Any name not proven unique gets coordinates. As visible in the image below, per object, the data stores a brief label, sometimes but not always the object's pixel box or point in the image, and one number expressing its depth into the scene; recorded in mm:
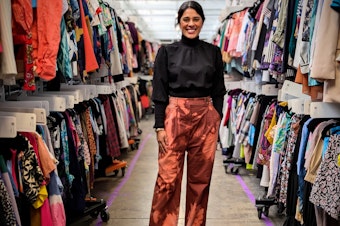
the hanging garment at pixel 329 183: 2070
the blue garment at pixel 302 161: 2528
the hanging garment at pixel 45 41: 2344
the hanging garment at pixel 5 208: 1798
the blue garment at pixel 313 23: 2321
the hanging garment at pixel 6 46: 1820
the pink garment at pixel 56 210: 2307
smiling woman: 2582
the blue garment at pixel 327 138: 2236
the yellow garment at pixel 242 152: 4664
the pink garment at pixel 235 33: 5117
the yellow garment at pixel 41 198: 2168
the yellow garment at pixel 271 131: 3360
